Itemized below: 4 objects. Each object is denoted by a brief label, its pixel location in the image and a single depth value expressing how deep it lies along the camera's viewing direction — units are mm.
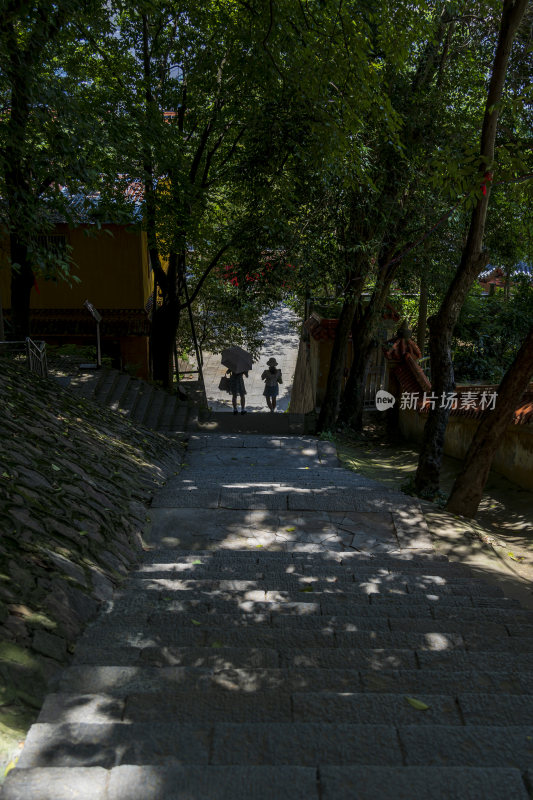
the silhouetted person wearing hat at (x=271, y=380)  17703
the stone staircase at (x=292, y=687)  2217
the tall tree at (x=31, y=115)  8211
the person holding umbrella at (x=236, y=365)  16906
